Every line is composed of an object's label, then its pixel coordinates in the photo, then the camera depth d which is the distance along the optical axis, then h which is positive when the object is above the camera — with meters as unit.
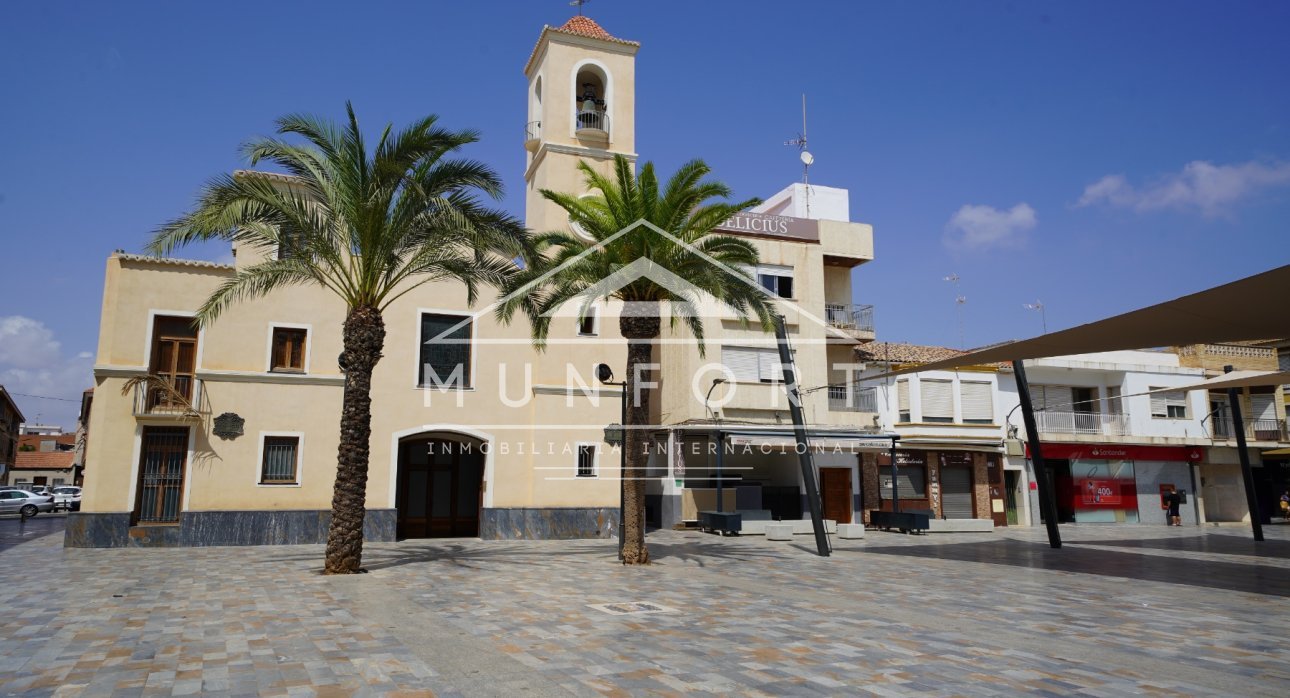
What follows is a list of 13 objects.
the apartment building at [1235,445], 38.09 +1.46
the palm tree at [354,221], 14.80 +4.71
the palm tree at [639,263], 16.67 +4.36
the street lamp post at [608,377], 22.53 +2.83
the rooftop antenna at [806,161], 35.22 +13.31
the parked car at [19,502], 35.34 -0.82
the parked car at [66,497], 38.33 -0.66
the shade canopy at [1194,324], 11.56 +2.51
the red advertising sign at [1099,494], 35.44 -0.70
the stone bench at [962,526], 28.12 -1.63
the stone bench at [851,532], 24.97 -1.59
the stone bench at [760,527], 24.75 -1.42
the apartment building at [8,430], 63.93 +4.34
